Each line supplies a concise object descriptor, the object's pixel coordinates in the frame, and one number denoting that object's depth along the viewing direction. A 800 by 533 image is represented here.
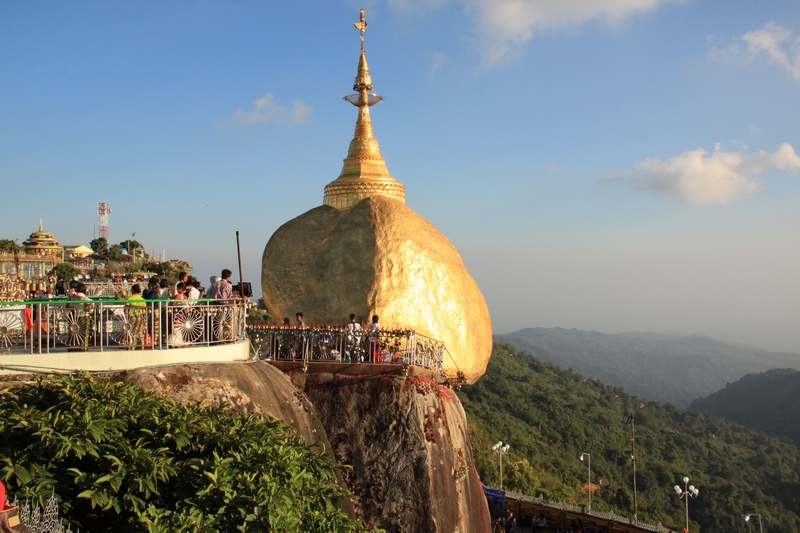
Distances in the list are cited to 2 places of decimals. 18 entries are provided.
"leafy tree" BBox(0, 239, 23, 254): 51.80
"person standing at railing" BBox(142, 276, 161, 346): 11.84
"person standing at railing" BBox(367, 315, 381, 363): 14.75
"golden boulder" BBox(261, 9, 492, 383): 16.80
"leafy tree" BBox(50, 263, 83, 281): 50.66
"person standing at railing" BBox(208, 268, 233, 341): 13.02
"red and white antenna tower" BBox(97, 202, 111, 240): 84.88
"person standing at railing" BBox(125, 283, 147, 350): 11.66
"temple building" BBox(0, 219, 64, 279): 50.38
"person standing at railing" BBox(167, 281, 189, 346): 12.12
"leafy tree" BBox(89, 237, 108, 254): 74.62
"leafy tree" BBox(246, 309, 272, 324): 36.84
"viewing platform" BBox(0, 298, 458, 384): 11.02
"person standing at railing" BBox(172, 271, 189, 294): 13.60
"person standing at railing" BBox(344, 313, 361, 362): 14.77
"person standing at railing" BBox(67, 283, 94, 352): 11.25
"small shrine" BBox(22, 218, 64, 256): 58.65
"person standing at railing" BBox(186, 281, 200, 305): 13.59
